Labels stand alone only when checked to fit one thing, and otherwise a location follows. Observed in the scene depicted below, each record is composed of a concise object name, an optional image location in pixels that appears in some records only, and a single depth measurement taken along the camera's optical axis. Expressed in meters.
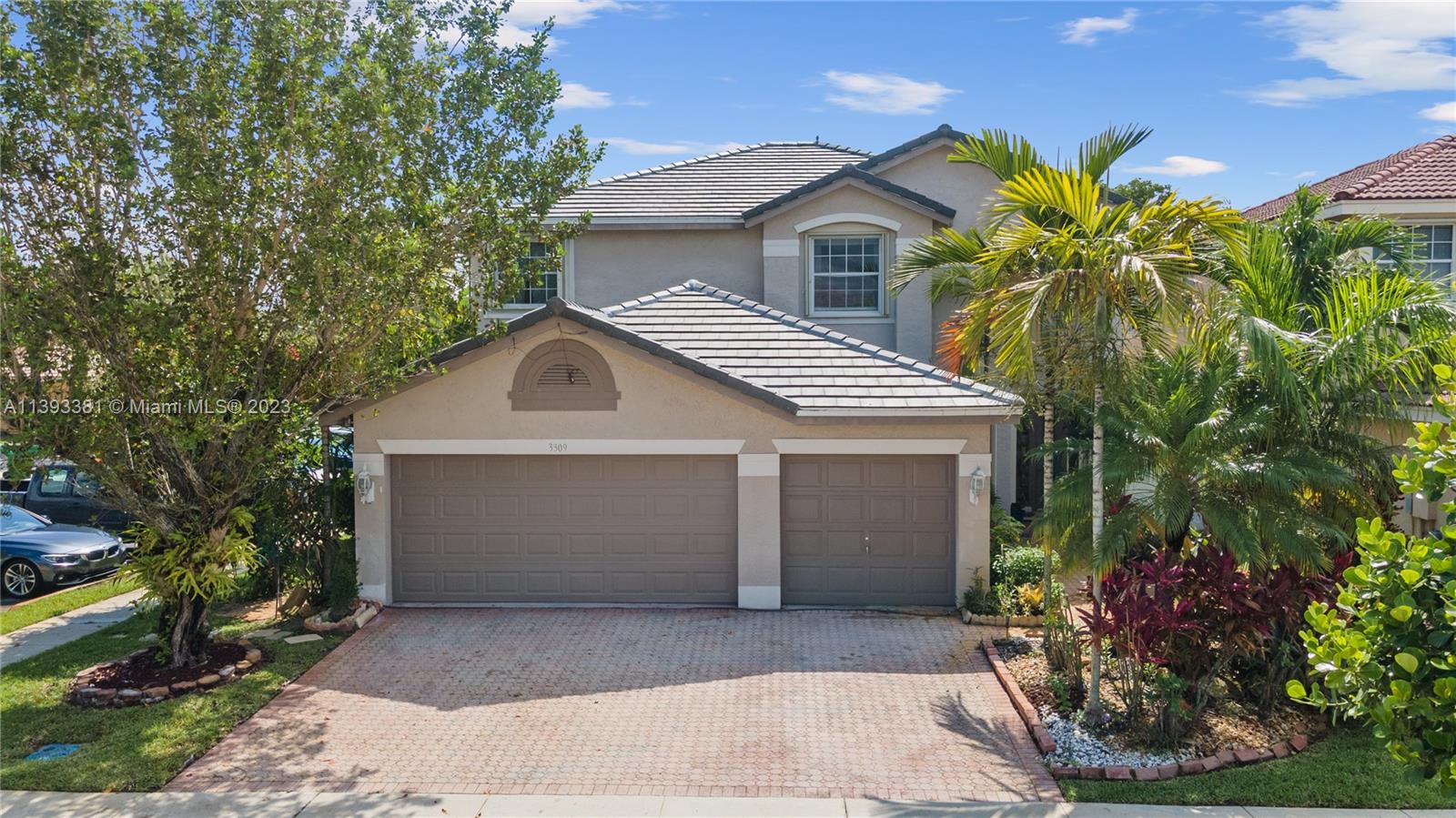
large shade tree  10.02
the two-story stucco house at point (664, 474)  13.95
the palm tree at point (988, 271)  10.43
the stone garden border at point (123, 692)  10.63
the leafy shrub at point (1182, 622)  9.34
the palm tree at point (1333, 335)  9.31
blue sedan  16.08
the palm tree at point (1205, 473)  9.55
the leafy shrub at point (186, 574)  11.24
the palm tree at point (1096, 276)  9.50
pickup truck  19.66
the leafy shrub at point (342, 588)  13.48
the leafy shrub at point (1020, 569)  13.76
